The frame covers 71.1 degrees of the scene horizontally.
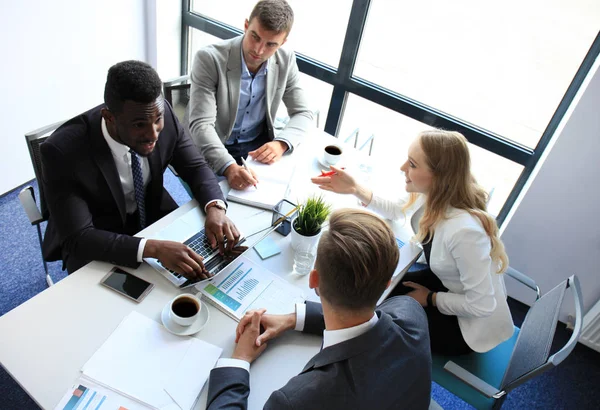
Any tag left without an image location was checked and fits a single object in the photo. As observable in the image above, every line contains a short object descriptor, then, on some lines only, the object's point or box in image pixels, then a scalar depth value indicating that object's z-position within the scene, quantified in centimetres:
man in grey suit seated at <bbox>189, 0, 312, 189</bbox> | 196
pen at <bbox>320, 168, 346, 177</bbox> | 184
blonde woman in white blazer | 146
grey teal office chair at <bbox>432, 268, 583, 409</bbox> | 131
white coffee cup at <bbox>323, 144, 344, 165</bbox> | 198
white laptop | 134
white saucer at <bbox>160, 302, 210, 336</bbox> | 118
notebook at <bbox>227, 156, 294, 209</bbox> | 172
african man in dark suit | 135
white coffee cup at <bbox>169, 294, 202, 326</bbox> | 120
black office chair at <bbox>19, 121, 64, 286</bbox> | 163
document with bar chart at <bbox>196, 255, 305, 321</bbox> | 130
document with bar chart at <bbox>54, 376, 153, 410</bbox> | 99
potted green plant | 148
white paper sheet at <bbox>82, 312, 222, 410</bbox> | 104
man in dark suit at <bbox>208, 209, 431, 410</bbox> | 91
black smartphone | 127
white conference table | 105
